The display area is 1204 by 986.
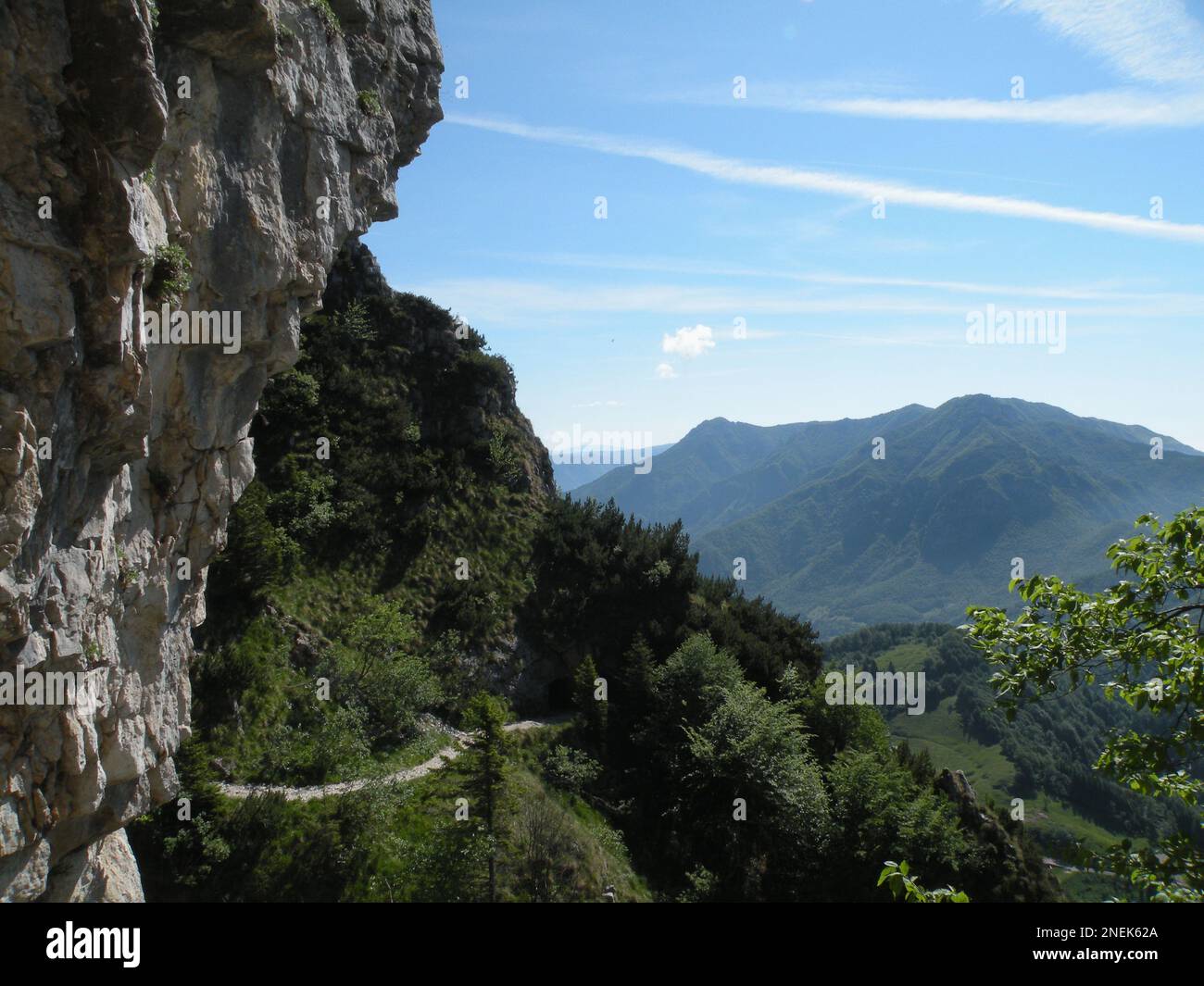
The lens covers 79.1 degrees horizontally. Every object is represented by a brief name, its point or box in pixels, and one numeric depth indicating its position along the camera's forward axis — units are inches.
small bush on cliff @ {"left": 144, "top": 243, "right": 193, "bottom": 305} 552.4
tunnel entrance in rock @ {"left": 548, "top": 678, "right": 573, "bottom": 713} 1581.3
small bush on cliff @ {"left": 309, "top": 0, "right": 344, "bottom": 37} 706.2
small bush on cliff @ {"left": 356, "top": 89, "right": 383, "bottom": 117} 823.1
